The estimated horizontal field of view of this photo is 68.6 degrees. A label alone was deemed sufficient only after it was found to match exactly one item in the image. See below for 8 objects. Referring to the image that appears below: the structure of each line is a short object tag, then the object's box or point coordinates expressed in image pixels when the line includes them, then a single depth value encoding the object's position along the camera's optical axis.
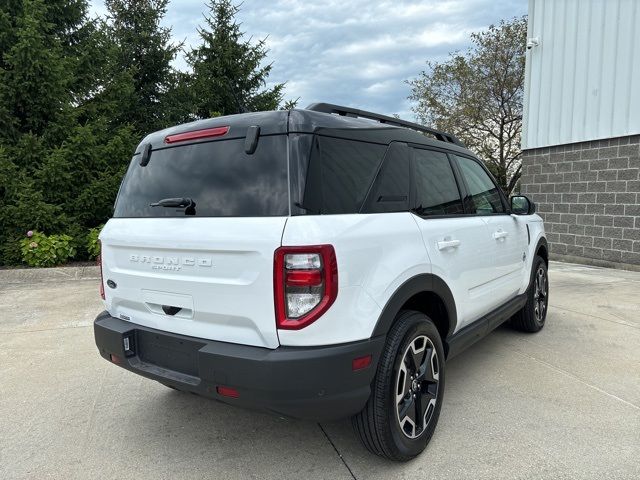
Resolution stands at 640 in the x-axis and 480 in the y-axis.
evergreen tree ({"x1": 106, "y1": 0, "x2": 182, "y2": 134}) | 14.42
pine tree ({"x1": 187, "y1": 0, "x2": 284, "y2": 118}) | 14.99
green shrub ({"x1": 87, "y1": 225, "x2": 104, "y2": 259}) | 9.29
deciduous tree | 20.59
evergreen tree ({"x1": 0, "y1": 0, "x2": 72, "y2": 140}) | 8.92
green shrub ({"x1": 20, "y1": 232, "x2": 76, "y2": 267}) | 8.59
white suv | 2.08
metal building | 8.88
